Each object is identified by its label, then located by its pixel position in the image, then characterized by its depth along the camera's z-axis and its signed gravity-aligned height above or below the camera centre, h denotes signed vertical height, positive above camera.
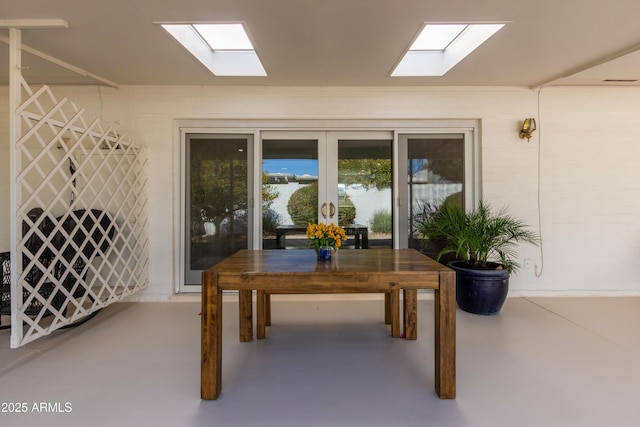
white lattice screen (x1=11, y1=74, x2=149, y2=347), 2.01 -0.10
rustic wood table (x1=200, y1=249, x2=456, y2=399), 1.54 -0.37
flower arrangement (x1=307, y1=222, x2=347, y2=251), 1.95 -0.14
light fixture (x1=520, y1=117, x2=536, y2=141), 3.09 +0.88
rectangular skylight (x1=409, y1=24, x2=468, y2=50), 2.52 +1.52
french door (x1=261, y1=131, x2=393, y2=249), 3.32 +0.33
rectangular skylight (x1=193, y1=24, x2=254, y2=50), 2.52 +1.50
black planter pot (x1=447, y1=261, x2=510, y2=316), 2.68 -0.66
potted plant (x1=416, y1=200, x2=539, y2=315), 2.70 -0.33
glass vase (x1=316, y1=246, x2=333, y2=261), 1.96 -0.25
